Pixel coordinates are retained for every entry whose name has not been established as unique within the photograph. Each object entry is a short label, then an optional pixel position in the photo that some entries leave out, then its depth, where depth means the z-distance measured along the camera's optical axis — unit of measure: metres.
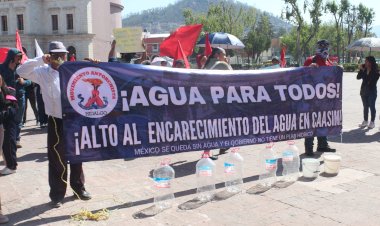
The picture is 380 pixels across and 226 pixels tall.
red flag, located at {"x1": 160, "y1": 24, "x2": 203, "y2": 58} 8.16
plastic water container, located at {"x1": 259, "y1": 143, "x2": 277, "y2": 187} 6.14
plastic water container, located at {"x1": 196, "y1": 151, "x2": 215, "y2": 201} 5.52
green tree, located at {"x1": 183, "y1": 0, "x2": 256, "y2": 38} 71.69
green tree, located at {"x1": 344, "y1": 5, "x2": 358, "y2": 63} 86.62
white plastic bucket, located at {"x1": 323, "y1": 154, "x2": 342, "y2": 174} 6.48
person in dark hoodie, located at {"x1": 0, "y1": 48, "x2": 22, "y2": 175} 6.69
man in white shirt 5.12
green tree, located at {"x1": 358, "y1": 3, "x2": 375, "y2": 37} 87.31
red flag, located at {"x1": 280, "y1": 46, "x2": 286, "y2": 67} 11.61
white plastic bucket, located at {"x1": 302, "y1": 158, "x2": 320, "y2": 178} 6.27
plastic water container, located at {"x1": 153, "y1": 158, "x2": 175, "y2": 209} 5.22
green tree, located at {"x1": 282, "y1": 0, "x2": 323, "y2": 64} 62.94
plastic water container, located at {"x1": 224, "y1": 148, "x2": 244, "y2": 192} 5.80
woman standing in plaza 10.80
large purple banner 4.93
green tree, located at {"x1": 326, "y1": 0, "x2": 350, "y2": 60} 74.81
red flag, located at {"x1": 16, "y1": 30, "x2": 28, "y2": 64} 9.52
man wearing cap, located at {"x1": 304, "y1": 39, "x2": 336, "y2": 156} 7.62
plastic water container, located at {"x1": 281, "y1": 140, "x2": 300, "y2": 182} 6.39
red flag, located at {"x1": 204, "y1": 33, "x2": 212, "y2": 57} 9.59
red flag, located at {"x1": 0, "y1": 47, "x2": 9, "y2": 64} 9.55
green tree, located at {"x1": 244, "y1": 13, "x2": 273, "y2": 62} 81.75
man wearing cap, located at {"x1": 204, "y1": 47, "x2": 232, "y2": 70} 7.23
